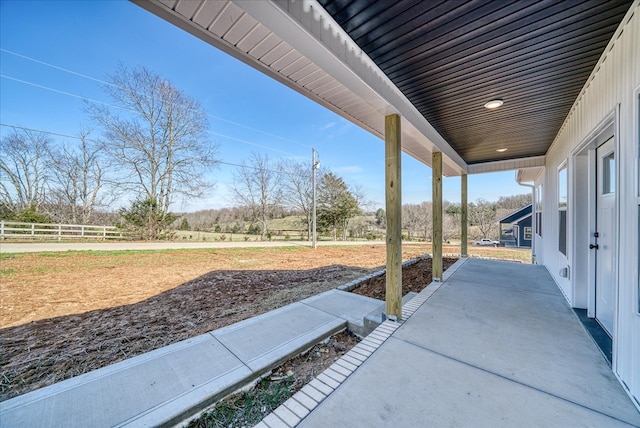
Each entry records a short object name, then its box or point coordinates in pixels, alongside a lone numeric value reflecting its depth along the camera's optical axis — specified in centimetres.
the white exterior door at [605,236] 247
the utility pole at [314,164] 1178
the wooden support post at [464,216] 641
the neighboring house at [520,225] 1627
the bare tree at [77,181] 1248
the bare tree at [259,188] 1756
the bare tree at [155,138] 1254
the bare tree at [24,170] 1105
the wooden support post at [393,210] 272
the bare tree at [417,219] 2145
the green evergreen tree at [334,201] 1870
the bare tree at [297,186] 1839
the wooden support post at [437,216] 429
